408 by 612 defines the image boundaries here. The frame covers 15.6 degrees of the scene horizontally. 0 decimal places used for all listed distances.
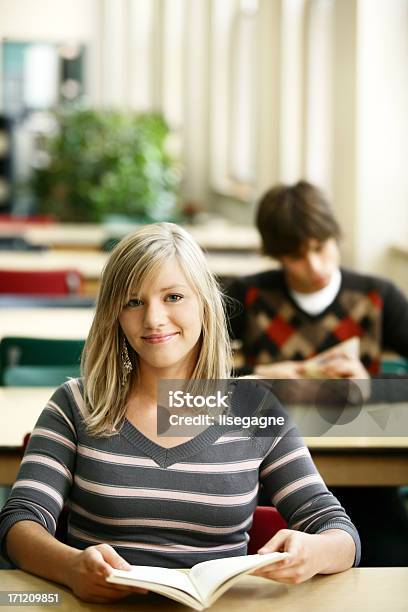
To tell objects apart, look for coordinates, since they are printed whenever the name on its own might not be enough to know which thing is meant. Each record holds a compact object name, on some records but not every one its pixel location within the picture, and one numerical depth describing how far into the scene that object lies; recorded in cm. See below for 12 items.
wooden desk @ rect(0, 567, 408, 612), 158
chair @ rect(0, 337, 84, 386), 376
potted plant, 1067
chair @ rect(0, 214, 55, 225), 1148
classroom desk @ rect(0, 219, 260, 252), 895
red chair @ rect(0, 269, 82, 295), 637
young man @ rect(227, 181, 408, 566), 362
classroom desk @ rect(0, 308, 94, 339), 456
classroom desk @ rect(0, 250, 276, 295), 681
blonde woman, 178
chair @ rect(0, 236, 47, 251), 834
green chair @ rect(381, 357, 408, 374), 319
